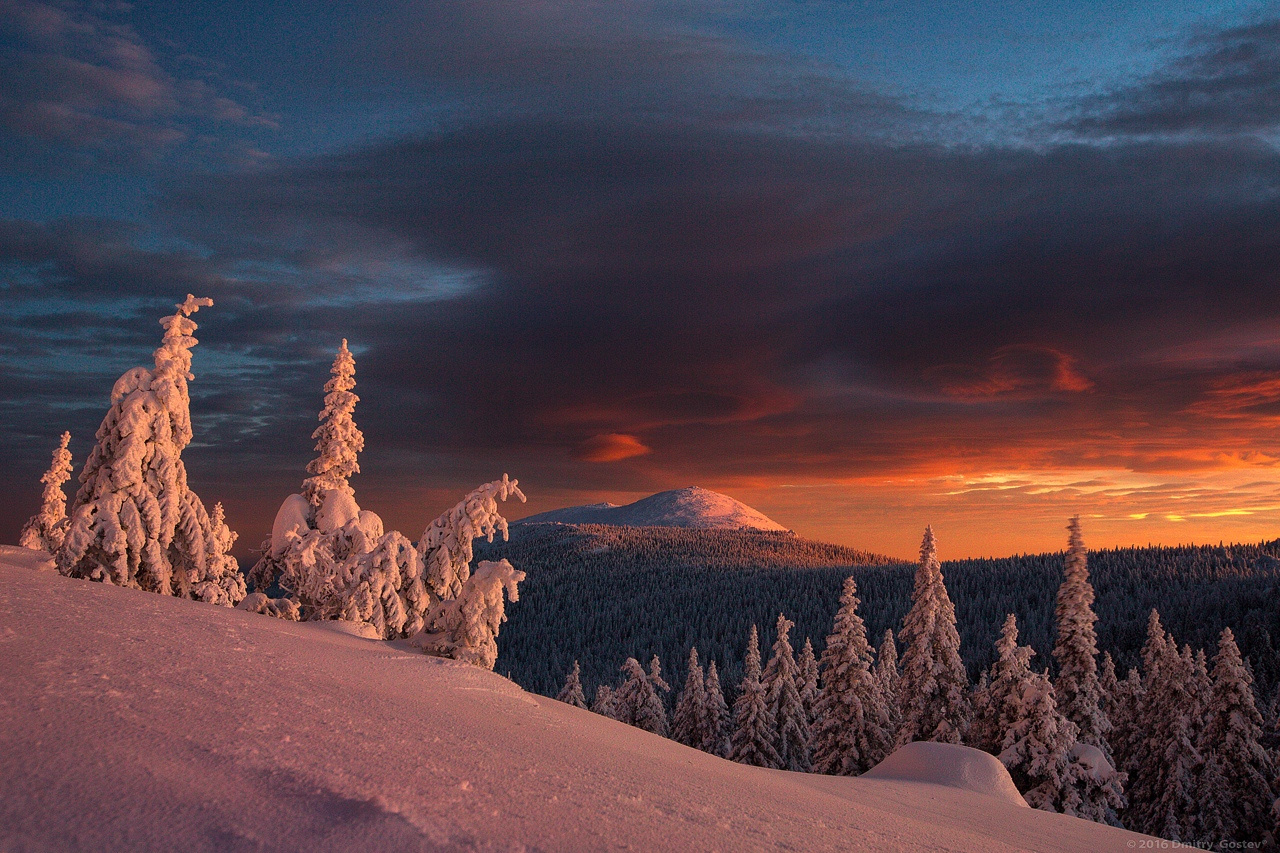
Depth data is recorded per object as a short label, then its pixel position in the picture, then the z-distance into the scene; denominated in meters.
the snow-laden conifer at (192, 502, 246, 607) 21.06
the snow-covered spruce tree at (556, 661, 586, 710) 50.44
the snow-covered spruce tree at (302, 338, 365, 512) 24.38
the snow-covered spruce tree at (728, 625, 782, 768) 41.44
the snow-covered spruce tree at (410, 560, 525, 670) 17.69
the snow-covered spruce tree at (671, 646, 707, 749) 49.19
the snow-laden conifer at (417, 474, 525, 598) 21.89
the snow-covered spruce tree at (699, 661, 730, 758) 47.85
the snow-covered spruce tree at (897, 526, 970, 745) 34.19
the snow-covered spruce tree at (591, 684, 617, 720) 50.53
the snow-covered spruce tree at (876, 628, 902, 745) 47.72
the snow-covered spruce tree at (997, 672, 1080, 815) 29.17
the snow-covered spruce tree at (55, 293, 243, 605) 18.50
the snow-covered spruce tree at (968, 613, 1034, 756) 31.20
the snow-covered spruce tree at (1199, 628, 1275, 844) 37.88
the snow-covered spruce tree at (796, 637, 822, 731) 51.78
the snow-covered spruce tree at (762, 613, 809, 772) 43.94
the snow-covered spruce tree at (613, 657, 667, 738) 48.16
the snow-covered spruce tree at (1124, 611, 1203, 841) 38.72
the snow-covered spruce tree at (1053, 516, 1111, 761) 34.34
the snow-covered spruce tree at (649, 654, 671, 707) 49.84
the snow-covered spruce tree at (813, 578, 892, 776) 36.44
